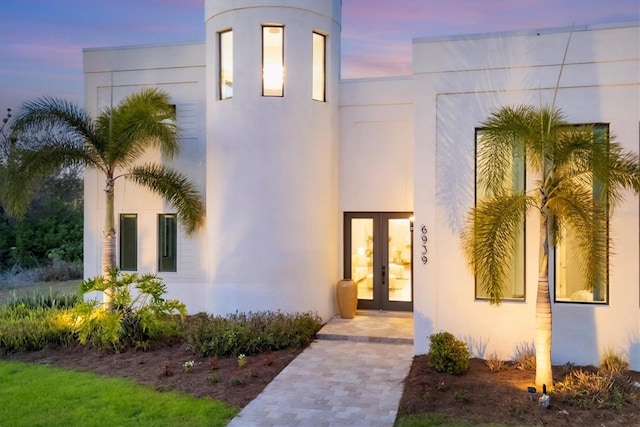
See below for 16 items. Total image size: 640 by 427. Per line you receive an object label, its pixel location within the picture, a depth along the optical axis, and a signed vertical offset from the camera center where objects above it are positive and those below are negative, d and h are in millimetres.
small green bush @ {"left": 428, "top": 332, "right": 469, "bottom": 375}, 7738 -2124
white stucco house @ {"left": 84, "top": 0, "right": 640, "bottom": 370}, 8258 +1037
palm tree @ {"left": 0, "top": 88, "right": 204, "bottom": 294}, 9812 +1493
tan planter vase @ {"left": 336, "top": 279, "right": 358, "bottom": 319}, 11414 -1829
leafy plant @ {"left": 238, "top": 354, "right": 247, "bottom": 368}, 8180 -2329
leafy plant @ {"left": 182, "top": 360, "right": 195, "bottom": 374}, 7994 -2367
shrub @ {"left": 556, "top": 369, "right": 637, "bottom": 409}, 6520 -2331
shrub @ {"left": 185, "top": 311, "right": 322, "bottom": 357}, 8852 -2126
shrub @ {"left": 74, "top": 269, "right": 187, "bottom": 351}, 9099 -1775
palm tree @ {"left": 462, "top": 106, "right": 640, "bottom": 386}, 6668 +244
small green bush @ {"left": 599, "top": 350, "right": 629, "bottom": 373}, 7750 -2275
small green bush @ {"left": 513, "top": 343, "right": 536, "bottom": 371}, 8047 -2286
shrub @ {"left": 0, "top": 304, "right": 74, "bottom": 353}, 9375 -2163
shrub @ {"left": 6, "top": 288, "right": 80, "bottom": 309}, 12292 -2050
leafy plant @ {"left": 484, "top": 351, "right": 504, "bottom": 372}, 8055 -2360
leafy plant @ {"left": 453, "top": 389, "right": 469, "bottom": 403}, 6691 -2388
